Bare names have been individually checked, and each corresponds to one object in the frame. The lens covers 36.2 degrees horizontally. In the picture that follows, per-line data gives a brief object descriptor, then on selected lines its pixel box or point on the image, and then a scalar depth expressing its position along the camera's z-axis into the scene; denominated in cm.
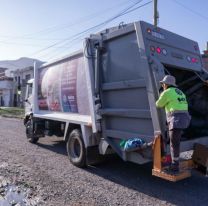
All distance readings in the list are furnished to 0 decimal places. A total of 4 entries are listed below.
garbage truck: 537
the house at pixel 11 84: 4041
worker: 500
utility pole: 1654
